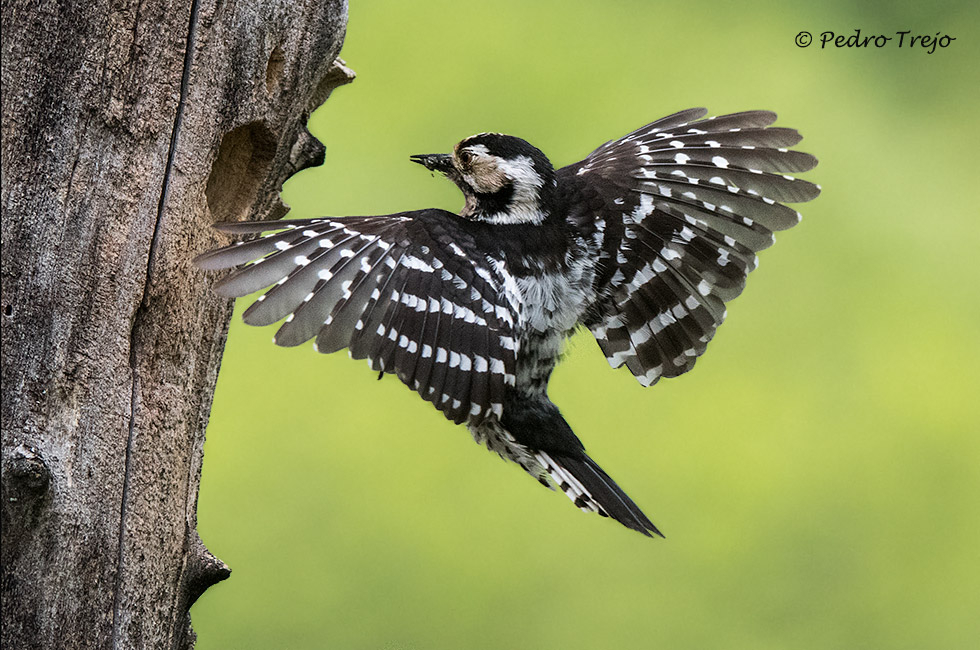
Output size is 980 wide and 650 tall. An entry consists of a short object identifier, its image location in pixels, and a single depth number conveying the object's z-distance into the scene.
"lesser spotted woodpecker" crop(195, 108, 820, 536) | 4.94
